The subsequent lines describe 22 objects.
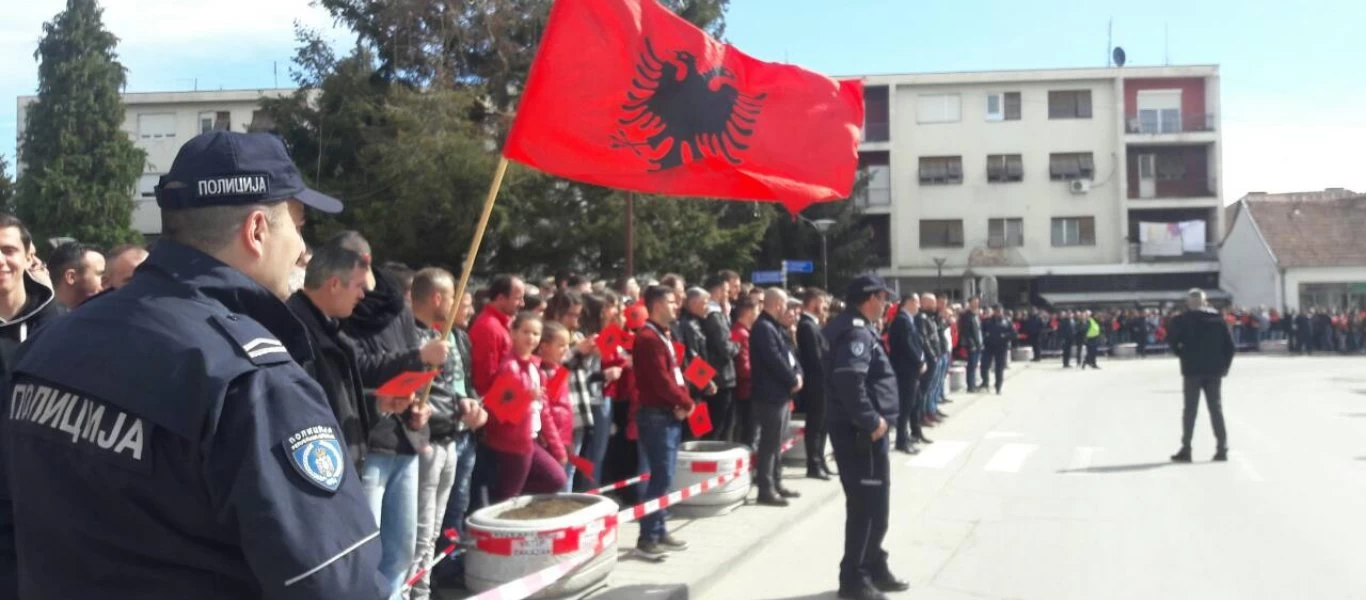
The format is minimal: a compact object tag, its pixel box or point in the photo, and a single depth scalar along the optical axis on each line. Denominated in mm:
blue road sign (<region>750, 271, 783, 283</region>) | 24344
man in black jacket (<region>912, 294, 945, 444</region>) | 15492
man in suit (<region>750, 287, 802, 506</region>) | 9430
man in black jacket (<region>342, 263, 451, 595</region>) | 4680
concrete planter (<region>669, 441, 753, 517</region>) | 8719
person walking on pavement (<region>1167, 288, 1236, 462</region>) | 12147
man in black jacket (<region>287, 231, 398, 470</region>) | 3621
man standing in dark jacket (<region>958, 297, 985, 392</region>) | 20953
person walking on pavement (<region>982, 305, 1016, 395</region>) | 22156
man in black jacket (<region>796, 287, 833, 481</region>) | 10883
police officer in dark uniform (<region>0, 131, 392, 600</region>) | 1675
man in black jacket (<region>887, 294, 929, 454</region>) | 13000
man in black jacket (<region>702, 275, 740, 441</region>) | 9562
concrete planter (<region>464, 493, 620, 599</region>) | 5812
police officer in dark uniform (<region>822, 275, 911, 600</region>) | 6398
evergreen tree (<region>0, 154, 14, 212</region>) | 42812
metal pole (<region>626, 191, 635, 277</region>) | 18078
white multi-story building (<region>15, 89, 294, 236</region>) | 46719
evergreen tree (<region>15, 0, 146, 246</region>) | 40469
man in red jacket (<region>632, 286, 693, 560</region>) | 7577
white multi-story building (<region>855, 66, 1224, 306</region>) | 49094
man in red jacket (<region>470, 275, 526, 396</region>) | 6797
